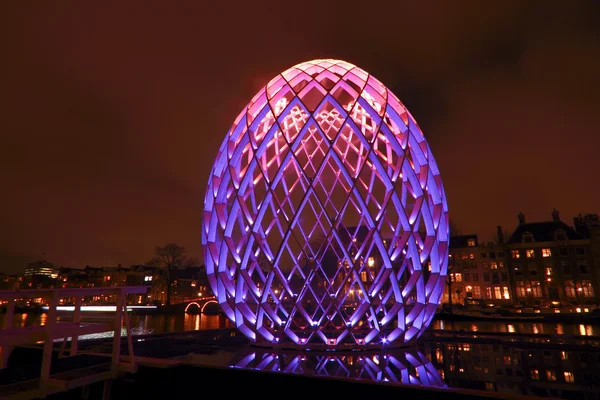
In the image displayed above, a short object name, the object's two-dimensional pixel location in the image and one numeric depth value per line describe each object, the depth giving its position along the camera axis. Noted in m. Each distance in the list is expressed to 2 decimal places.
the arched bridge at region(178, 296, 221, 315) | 68.00
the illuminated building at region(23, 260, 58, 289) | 142.62
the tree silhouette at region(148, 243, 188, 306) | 71.38
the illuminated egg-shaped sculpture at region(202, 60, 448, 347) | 13.47
